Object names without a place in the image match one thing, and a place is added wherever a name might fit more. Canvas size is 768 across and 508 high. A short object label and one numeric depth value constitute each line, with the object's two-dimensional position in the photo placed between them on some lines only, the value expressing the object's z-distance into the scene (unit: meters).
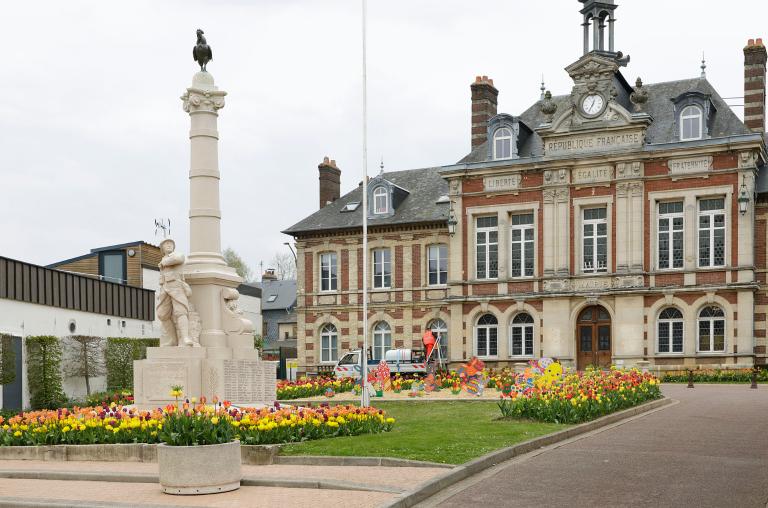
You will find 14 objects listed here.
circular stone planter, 12.34
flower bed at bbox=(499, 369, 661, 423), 19.64
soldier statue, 19.64
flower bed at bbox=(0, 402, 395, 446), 16.12
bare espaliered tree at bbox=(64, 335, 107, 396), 36.41
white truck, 42.62
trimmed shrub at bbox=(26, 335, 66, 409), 33.72
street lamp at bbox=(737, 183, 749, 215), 40.75
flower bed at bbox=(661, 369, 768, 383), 38.75
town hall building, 41.88
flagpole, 25.98
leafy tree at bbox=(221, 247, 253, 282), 95.62
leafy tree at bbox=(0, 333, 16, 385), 30.52
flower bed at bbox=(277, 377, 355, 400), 31.02
